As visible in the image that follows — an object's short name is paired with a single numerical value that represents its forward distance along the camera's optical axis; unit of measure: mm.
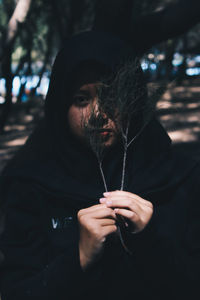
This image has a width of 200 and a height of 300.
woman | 1462
